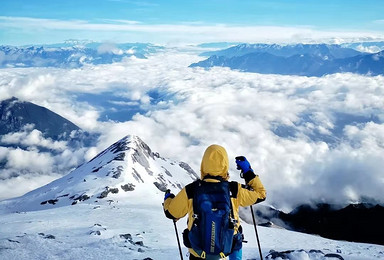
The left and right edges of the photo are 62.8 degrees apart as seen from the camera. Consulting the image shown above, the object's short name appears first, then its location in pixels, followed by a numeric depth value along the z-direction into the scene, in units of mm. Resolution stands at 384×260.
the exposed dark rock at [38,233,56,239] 16594
